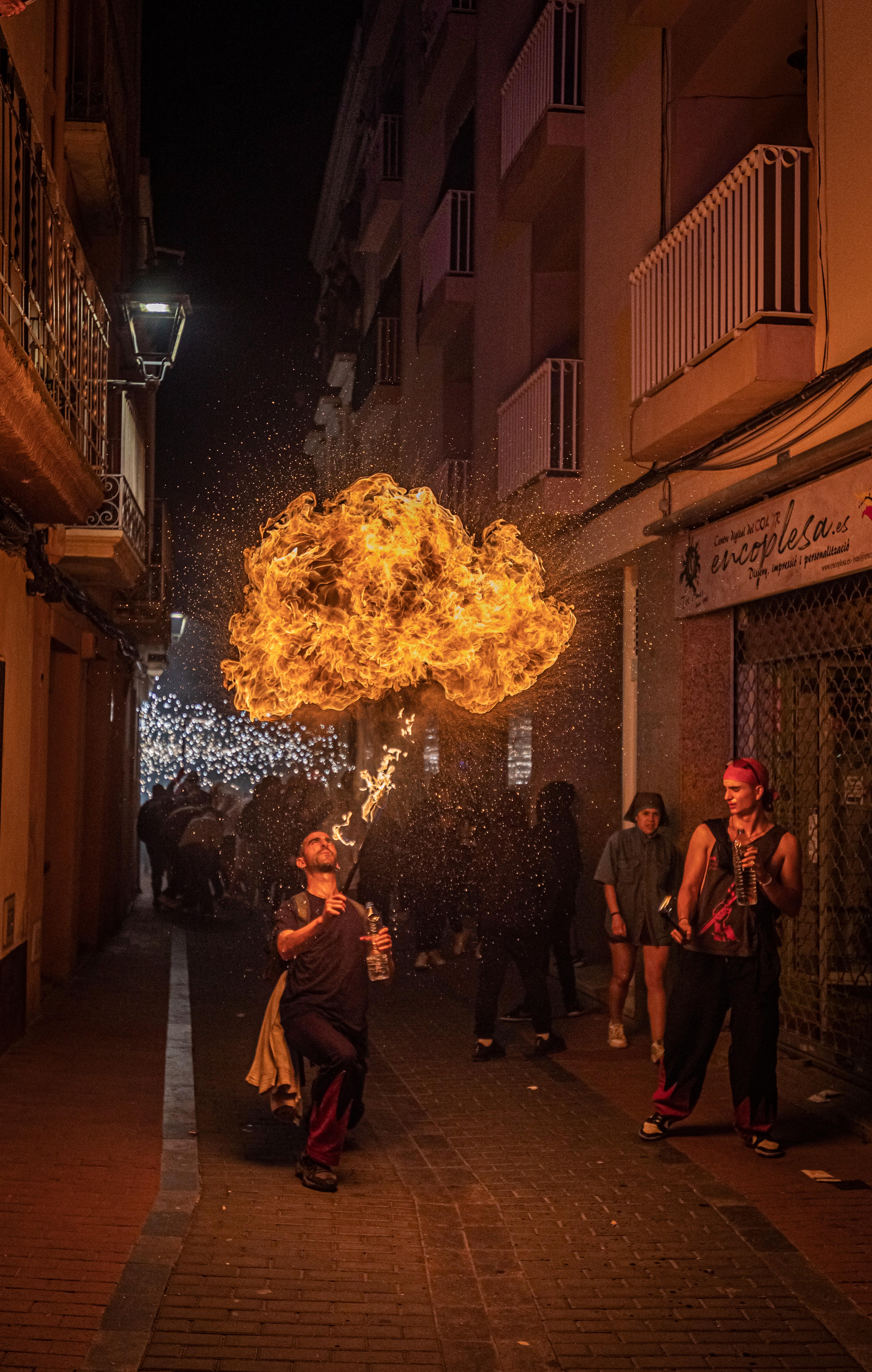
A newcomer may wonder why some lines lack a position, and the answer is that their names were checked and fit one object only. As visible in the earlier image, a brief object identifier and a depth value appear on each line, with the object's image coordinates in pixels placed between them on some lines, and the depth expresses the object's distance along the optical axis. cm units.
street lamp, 1386
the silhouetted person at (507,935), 1028
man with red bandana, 755
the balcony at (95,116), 1404
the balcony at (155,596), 1939
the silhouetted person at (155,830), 2272
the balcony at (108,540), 1359
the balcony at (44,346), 782
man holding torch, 705
